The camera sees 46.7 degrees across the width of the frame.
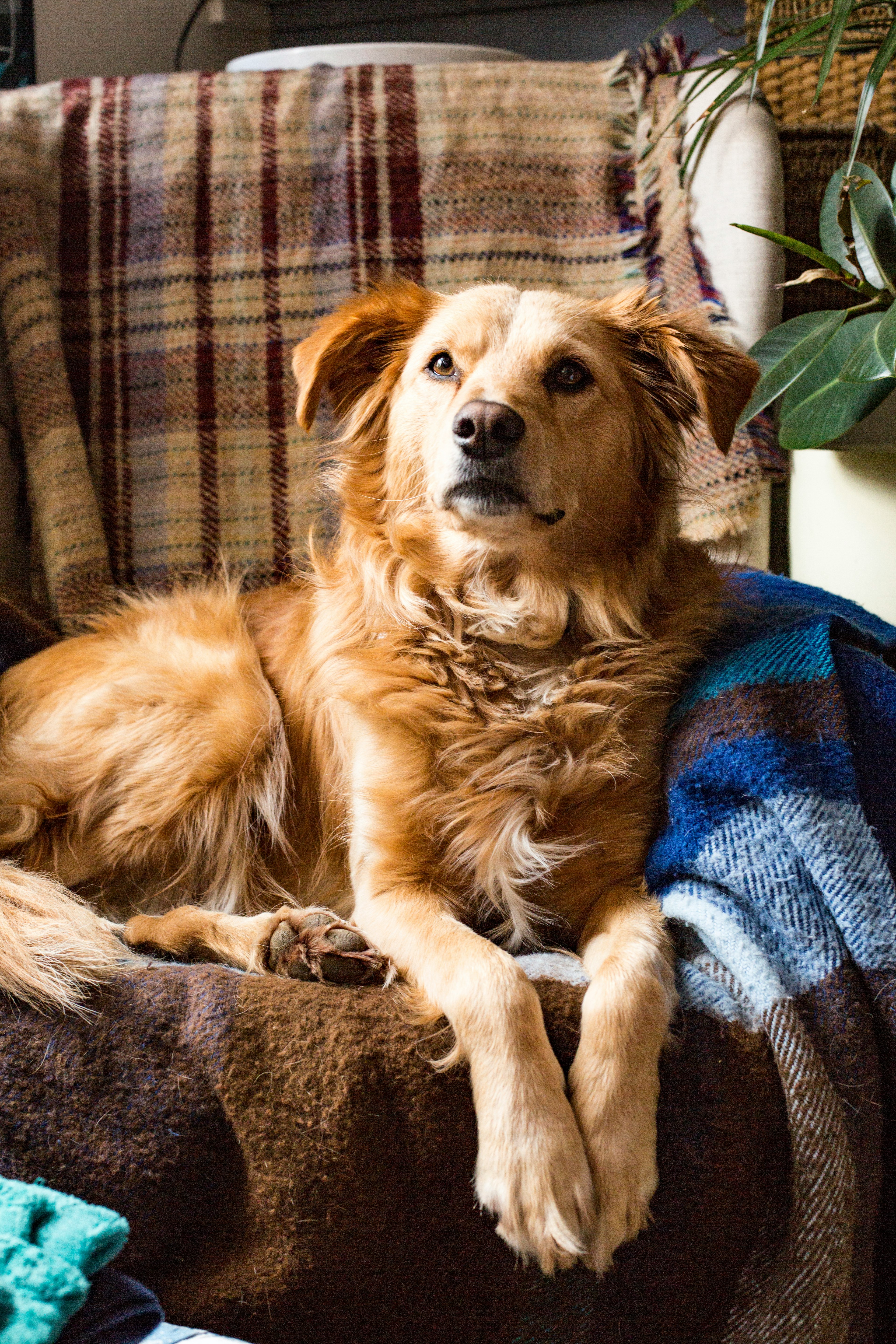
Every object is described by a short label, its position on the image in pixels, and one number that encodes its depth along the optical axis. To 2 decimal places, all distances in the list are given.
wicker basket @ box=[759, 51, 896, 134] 2.35
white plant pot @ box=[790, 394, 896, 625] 1.60
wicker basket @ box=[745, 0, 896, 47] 1.87
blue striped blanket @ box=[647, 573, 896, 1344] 1.01
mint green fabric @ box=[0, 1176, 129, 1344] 0.81
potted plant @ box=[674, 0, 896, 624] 1.47
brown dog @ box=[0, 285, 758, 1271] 1.23
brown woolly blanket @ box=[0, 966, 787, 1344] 1.01
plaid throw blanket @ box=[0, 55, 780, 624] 2.17
